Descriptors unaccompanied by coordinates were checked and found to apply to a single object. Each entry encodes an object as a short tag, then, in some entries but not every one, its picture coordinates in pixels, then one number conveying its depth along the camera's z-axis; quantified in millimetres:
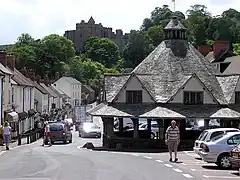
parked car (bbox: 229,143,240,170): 21878
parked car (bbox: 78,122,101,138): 65375
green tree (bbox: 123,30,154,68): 144750
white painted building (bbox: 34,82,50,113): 89825
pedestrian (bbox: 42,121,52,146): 47253
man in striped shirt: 28453
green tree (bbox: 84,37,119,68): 191625
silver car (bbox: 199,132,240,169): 24906
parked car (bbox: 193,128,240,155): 26783
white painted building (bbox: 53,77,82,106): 138500
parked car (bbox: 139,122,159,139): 51312
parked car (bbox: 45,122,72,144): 49625
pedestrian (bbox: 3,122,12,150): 40181
